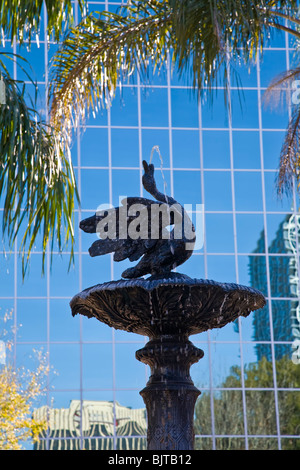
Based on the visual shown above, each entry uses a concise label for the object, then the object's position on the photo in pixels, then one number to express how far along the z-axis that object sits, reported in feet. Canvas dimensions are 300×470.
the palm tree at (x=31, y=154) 39.66
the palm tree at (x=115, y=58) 50.72
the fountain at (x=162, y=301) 32.08
